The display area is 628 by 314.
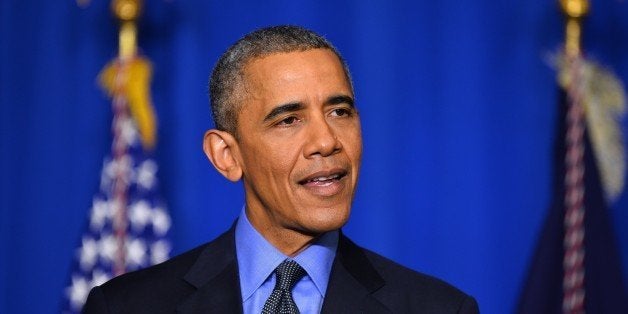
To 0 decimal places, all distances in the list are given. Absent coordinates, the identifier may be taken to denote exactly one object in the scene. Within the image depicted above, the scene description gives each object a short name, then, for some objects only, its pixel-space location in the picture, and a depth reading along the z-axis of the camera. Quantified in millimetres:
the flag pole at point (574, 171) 7090
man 3803
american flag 7332
